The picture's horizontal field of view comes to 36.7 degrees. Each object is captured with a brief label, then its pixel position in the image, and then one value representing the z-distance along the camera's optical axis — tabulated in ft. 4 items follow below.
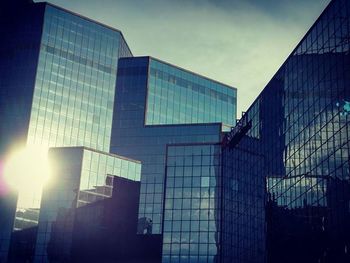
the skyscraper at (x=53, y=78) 386.73
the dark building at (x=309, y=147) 163.73
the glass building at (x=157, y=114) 402.11
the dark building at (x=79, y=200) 315.17
